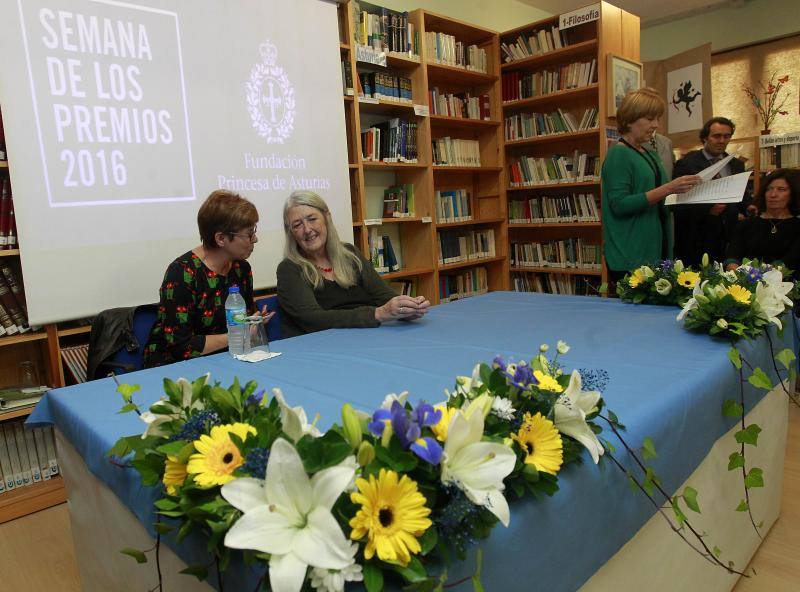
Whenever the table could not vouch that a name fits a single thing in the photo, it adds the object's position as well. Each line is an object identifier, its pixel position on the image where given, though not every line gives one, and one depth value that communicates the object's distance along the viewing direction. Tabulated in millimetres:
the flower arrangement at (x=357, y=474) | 562
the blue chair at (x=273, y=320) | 2372
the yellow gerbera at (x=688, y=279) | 1841
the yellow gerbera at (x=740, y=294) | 1489
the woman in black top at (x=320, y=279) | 2047
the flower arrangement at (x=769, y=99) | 5359
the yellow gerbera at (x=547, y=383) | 836
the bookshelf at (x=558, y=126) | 4266
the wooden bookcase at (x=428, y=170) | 3756
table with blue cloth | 798
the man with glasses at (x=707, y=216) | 3576
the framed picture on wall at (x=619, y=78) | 4113
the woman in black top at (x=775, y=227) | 3047
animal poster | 5250
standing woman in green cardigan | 2594
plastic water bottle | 1671
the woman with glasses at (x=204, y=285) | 2078
